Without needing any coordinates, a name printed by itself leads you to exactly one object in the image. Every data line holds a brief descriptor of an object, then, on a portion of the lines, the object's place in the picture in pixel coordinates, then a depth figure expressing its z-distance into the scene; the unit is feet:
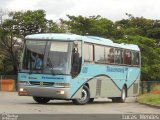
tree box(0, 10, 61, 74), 204.95
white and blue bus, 80.12
